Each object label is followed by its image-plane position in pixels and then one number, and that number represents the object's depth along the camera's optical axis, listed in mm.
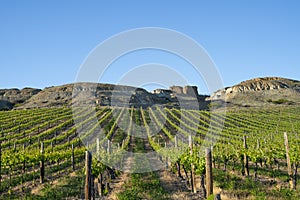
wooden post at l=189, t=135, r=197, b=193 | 14043
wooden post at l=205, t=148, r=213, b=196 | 10844
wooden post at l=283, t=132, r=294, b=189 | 14766
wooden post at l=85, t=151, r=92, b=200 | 9875
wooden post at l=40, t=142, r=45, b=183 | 16995
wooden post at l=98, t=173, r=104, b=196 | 13351
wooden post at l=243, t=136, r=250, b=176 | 18497
